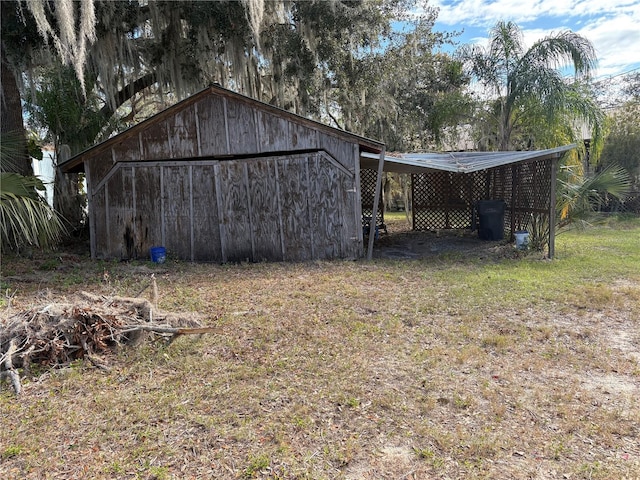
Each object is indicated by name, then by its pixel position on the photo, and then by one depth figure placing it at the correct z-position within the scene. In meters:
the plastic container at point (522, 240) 8.16
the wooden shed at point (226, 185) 7.43
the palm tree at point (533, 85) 9.26
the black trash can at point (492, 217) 9.66
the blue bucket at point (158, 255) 7.57
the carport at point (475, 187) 7.50
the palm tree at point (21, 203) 4.82
